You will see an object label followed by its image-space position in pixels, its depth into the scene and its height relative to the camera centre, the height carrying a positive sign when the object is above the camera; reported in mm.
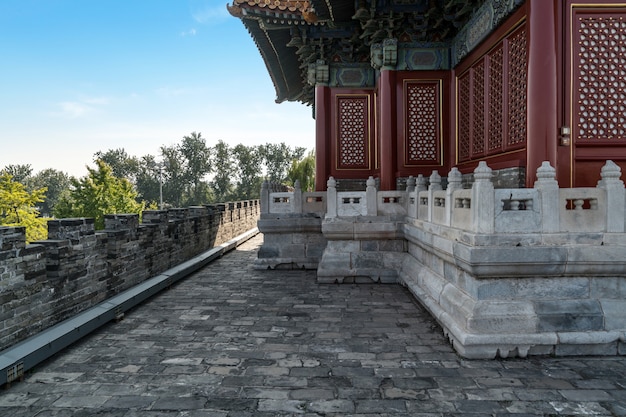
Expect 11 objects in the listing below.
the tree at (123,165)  66375 +6769
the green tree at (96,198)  34031 +626
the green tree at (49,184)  84325 +4873
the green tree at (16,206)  28375 +7
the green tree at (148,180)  63312 +3992
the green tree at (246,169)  58831 +5160
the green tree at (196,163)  59688 +6198
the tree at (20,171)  82062 +7283
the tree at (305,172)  32000 +2526
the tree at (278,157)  59812 +6895
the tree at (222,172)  59688 +4785
